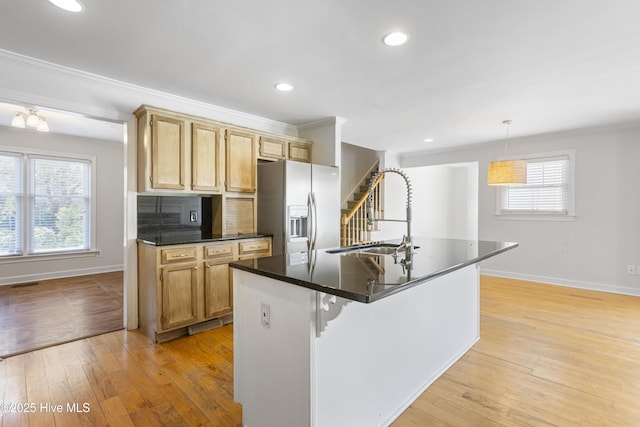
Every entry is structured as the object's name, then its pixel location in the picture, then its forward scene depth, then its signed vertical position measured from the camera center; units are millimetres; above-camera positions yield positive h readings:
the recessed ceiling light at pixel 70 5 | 1805 +1190
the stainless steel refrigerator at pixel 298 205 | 3520 +59
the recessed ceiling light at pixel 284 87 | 2994 +1198
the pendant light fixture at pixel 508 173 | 4012 +499
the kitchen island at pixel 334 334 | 1365 -637
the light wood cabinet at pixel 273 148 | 3857 +782
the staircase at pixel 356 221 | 5434 -192
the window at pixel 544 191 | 4883 +346
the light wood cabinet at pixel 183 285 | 2824 -723
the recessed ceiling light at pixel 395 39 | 2113 +1186
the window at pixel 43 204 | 4863 +83
